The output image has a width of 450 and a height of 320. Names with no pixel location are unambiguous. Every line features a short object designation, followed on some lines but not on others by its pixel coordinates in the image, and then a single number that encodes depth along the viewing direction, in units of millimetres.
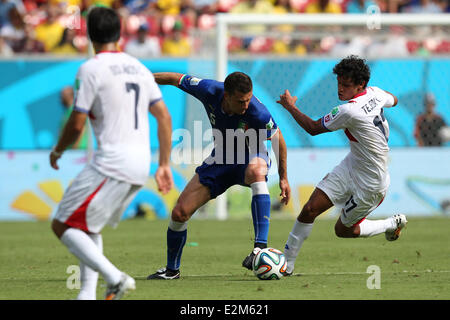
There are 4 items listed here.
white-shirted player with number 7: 12352
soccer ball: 16562
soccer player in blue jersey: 17172
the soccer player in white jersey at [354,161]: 17156
